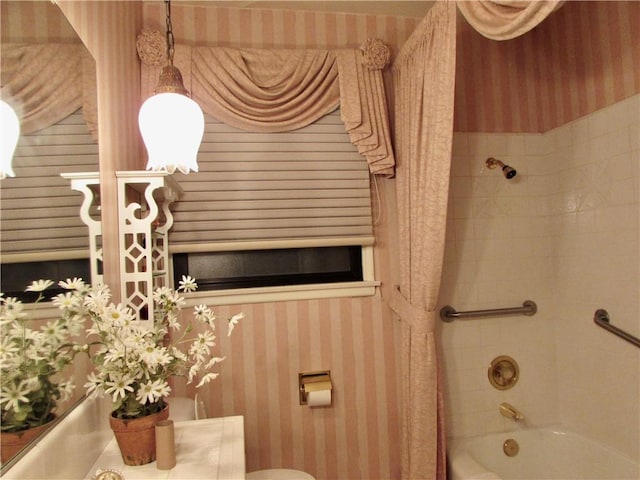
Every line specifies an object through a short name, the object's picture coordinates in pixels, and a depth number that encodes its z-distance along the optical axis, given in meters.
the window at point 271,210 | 1.82
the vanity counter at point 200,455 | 0.97
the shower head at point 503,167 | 2.03
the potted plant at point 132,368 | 0.93
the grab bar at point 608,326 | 1.67
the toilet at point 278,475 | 1.65
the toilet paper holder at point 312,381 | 1.82
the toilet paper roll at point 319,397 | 1.80
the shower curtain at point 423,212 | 1.51
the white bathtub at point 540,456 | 1.82
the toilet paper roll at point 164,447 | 0.99
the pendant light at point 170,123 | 1.14
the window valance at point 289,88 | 1.79
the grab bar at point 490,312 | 2.02
